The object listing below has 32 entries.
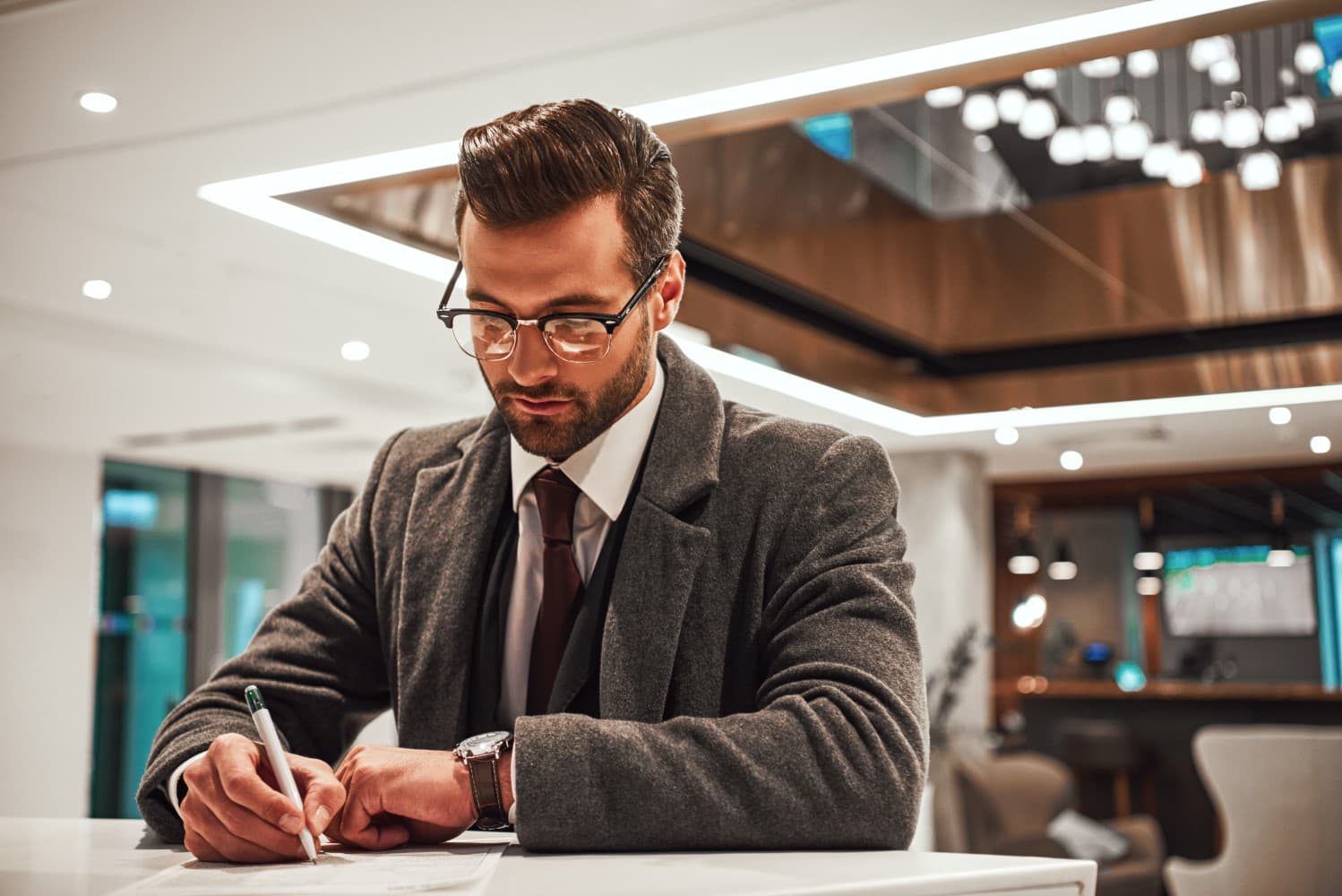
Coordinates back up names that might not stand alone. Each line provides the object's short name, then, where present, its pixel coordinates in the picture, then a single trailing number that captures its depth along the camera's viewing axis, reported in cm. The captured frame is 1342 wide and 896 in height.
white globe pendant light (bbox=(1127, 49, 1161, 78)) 455
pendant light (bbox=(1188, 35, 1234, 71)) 455
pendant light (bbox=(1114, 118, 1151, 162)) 495
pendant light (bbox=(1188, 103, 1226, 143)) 492
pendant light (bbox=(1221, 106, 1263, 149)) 486
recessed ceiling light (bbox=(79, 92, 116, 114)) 356
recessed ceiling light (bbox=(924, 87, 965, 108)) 458
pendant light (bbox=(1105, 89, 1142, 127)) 484
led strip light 306
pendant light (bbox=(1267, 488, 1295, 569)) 1173
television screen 1350
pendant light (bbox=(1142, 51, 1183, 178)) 521
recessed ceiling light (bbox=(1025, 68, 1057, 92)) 468
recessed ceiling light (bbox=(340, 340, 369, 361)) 671
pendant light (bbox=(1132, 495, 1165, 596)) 1380
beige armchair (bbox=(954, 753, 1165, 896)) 679
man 92
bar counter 877
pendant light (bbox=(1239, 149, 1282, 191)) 524
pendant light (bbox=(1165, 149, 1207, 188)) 535
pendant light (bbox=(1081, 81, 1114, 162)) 502
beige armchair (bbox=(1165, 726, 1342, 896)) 549
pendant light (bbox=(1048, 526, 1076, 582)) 1170
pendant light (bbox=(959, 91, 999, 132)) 485
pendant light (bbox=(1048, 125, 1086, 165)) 514
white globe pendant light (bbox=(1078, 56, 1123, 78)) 488
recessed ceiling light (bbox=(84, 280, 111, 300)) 551
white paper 73
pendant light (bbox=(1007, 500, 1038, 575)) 1147
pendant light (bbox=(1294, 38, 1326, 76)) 452
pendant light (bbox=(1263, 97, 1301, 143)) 485
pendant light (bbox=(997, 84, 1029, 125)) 491
